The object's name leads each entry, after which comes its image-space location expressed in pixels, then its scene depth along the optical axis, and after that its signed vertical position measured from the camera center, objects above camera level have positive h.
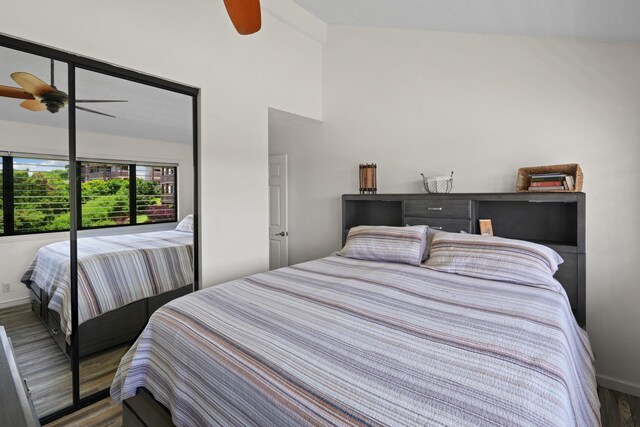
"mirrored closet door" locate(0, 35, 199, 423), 1.90 -0.03
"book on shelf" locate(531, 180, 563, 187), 2.30 +0.16
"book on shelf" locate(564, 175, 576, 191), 2.26 +0.16
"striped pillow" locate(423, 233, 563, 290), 2.00 -0.35
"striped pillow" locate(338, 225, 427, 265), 2.49 -0.31
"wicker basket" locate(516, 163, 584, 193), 2.24 +0.23
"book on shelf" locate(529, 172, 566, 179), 2.30 +0.22
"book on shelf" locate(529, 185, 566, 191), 2.29 +0.12
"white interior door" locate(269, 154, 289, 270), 4.15 -0.09
